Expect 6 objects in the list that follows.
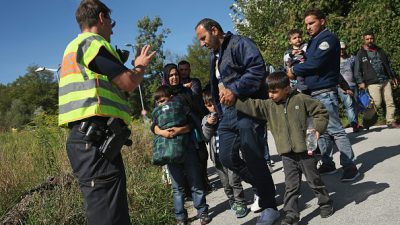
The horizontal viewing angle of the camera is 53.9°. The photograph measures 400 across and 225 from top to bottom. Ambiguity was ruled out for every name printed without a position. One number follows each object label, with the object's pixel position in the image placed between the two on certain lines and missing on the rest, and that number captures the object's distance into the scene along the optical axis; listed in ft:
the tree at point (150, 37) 150.02
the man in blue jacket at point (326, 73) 16.15
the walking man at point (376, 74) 27.43
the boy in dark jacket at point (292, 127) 12.80
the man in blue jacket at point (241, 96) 12.47
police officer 8.95
